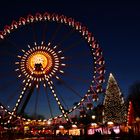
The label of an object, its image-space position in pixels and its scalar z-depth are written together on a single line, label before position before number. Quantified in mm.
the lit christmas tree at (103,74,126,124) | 20273
